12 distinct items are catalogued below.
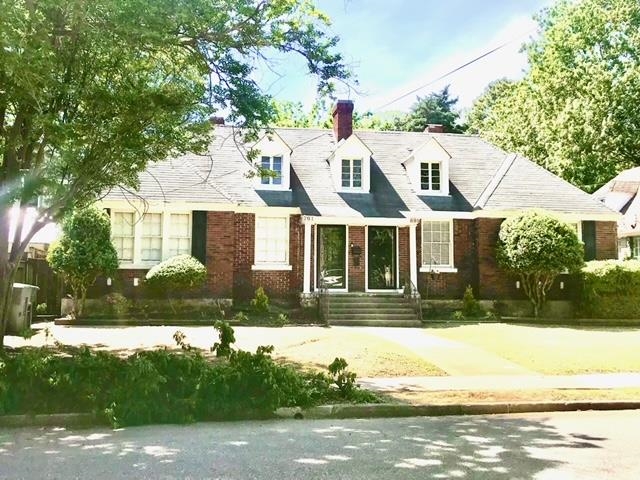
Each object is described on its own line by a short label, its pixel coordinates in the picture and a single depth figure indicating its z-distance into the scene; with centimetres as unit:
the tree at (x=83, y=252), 1673
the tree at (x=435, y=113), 4753
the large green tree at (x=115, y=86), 763
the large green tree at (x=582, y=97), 3522
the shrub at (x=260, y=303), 1914
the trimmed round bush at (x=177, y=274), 1786
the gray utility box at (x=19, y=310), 1430
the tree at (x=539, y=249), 1889
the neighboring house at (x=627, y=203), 3366
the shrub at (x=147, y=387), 707
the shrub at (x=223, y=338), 839
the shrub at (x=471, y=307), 2011
